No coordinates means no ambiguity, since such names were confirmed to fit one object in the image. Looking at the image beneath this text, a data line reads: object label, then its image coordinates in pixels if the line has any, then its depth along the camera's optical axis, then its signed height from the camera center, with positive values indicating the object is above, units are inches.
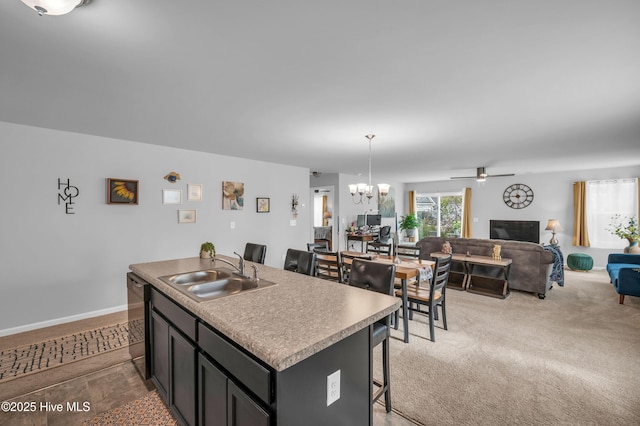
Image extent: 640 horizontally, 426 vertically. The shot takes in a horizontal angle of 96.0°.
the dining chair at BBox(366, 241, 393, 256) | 166.9 -24.5
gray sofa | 175.5 -32.3
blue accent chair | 154.0 -39.1
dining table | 118.0 -25.7
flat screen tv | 289.9 -20.1
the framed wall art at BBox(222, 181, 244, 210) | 195.3 +11.5
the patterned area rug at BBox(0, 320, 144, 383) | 97.5 -53.6
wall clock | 306.0 +16.2
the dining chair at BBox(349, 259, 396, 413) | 77.6 -22.9
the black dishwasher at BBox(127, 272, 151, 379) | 85.5 -34.6
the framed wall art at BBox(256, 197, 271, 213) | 216.2 +5.2
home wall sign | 135.6 +9.2
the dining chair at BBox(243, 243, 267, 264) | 127.2 -18.8
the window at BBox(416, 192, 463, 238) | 363.6 -4.0
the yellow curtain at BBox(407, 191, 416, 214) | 393.4 +13.1
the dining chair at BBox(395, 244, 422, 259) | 161.5 -23.1
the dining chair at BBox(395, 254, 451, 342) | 119.0 -36.6
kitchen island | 42.0 -24.3
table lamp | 264.1 -14.3
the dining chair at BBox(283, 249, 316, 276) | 103.7 -18.8
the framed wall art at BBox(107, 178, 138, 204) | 148.1 +11.3
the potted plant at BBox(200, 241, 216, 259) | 116.0 -16.1
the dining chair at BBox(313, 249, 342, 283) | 136.3 -24.1
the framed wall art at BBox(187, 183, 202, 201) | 178.5 +12.7
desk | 292.6 -26.3
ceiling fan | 246.6 +32.9
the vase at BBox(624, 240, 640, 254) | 221.9 -29.3
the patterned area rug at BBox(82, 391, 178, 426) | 75.9 -55.2
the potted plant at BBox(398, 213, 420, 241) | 375.9 -18.3
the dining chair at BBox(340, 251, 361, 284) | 147.3 -27.1
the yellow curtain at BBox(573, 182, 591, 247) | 270.7 -5.4
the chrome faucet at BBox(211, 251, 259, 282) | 77.9 -17.3
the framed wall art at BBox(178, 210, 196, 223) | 174.0 -2.4
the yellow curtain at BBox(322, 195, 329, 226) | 360.9 +7.1
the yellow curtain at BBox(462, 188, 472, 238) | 344.5 -3.2
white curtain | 255.5 +3.8
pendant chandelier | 164.2 +13.8
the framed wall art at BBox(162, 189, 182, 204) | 167.8 +9.6
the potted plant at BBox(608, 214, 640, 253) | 227.5 -16.9
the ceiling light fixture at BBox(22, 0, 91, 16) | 48.4 +35.4
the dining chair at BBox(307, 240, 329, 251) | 183.1 -22.2
